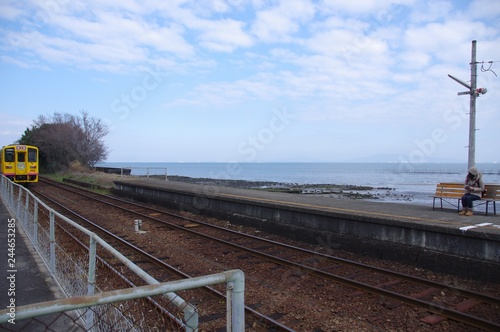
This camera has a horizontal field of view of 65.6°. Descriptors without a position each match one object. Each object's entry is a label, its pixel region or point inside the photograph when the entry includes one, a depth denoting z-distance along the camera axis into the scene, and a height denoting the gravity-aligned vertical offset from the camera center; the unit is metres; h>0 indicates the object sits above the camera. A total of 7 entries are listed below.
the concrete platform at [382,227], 7.41 -1.57
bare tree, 47.38 +2.12
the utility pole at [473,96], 10.42 +1.87
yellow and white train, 29.19 -0.28
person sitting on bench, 9.80 -0.60
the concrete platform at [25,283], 4.48 -1.92
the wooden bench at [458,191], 9.77 -0.71
